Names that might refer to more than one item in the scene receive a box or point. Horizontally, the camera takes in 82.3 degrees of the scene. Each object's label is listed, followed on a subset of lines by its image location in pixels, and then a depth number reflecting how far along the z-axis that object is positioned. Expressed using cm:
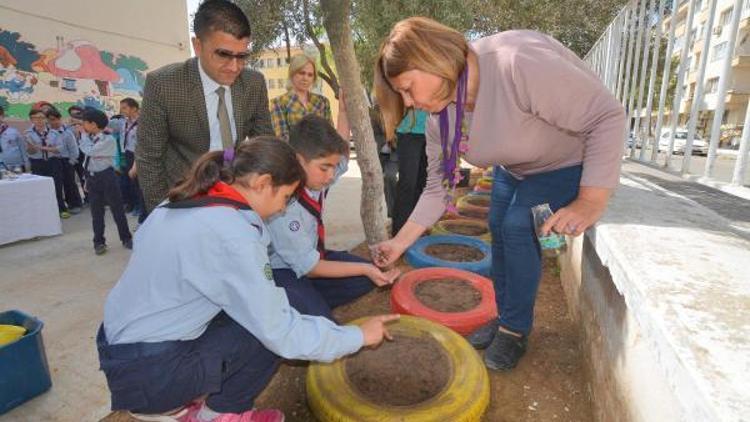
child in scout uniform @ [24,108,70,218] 714
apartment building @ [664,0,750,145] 1436
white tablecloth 518
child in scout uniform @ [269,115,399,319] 229
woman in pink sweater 154
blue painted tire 343
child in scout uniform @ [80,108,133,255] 499
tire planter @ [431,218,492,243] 444
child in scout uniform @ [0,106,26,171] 688
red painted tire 256
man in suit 228
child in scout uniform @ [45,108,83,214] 751
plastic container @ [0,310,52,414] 204
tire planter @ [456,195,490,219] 516
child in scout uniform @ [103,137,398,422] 146
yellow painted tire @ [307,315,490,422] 171
